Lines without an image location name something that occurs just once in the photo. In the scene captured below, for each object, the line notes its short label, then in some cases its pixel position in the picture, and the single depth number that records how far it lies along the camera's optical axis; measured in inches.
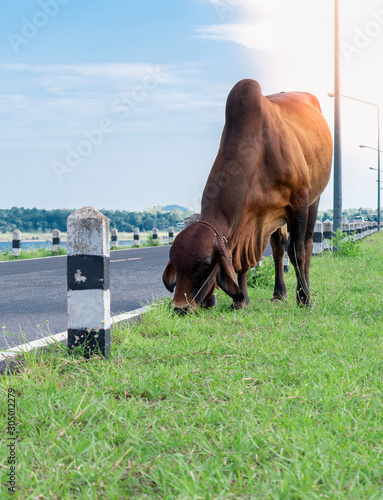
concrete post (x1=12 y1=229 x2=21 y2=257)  781.9
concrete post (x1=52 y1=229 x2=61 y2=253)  821.2
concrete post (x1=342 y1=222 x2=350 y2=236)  980.1
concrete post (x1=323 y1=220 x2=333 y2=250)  670.5
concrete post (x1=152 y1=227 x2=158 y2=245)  1181.1
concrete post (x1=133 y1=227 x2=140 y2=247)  1099.9
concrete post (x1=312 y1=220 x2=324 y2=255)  581.9
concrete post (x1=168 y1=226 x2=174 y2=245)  1258.1
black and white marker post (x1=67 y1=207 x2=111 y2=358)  159.8
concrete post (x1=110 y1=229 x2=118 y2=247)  1083.7
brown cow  192.5
